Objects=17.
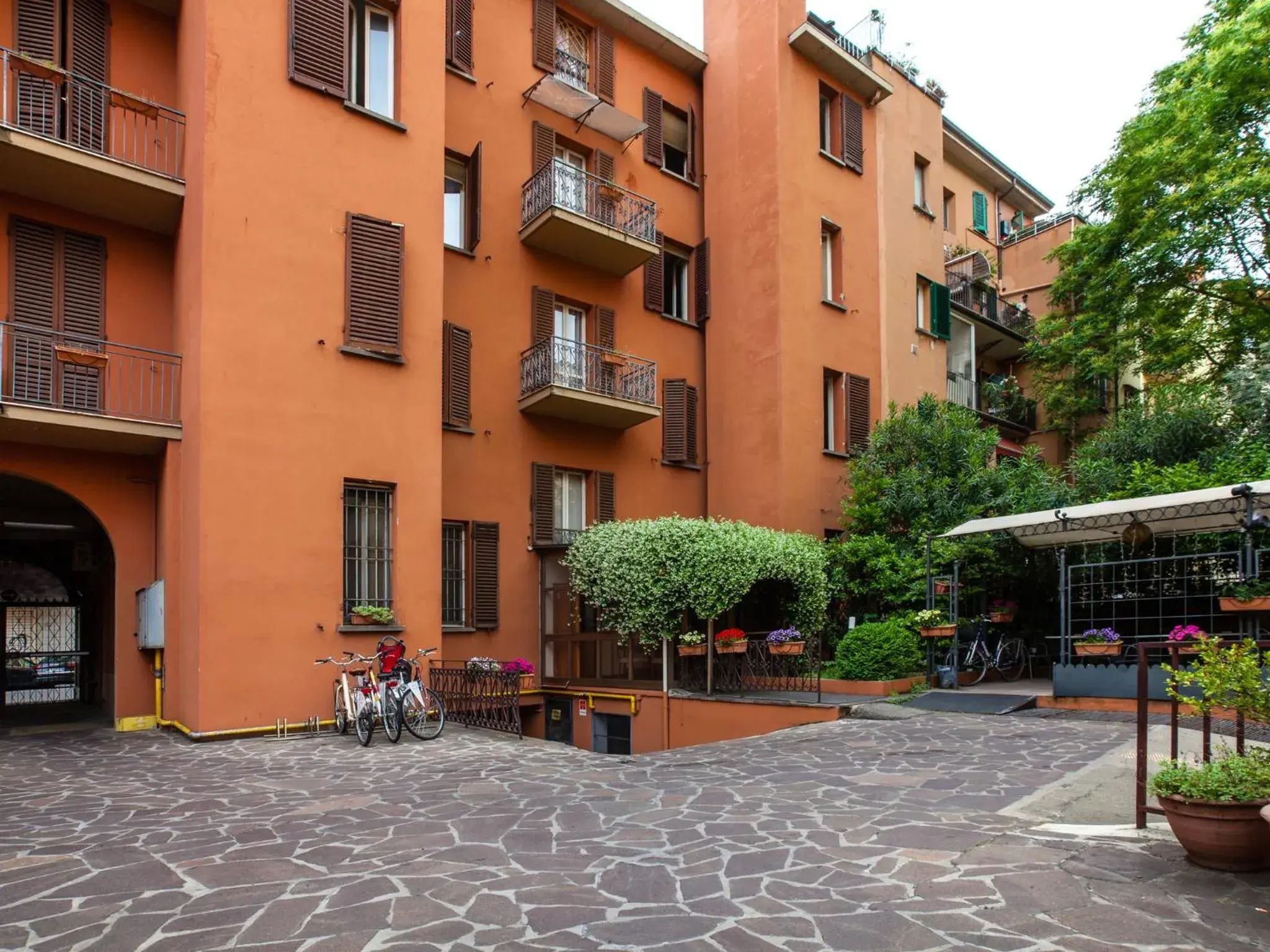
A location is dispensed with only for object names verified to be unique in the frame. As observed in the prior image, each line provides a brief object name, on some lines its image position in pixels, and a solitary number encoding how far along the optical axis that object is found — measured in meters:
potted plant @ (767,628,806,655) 14.17
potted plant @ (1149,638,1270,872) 4.87
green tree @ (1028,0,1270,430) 17.36
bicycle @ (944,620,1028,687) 15.16
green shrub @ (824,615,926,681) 13.98
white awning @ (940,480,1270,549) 11.53
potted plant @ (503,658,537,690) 12.02
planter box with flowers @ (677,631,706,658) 13.98
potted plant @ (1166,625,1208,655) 10.82
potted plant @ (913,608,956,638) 14.10
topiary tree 13.43
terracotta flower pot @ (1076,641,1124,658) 12.43
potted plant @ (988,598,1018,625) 15.79
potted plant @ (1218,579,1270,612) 11.11
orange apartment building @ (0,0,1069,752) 11.38
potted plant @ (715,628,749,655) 13.85
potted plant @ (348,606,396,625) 11.95
